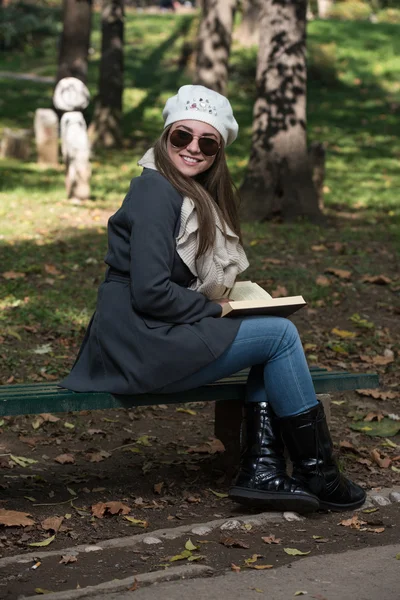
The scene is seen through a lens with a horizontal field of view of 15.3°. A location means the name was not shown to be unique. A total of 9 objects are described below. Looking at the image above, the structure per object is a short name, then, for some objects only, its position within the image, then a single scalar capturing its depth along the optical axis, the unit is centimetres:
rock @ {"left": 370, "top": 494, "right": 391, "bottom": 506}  681
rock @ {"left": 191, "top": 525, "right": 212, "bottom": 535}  609
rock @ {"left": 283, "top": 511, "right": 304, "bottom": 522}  642
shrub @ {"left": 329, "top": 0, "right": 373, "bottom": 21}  5948
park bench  597
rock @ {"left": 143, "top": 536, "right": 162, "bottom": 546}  592
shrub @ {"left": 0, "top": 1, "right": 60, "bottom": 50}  4709
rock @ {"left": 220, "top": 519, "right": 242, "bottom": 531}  618
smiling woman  603
